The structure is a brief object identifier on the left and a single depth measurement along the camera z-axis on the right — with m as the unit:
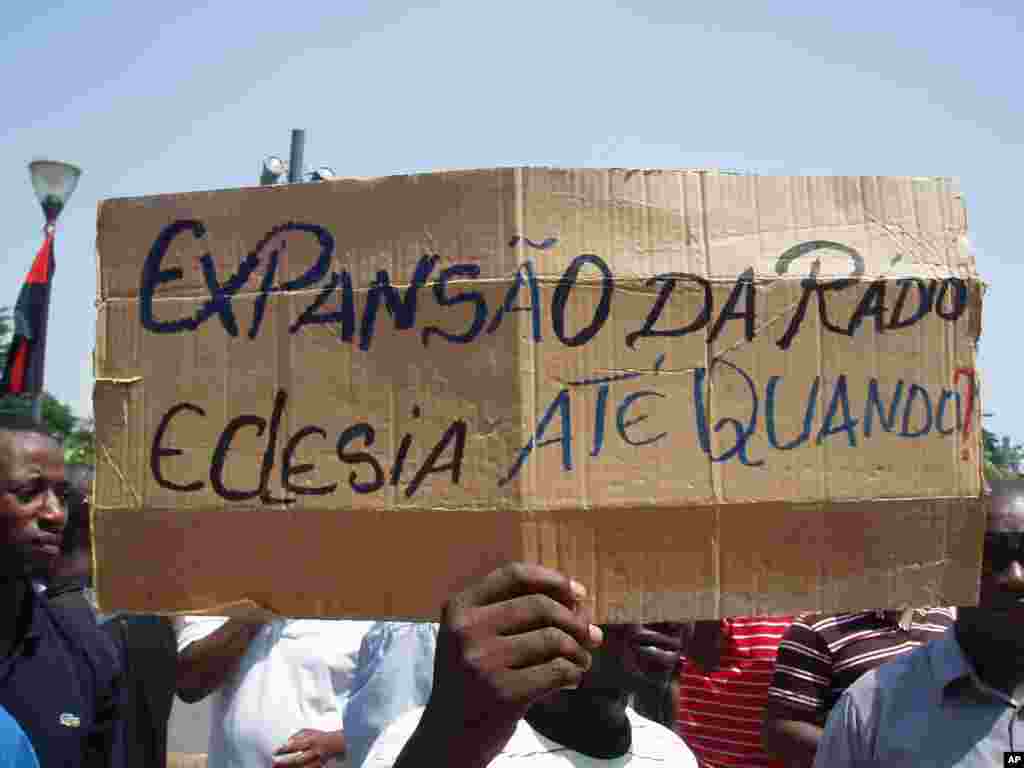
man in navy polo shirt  2.82
